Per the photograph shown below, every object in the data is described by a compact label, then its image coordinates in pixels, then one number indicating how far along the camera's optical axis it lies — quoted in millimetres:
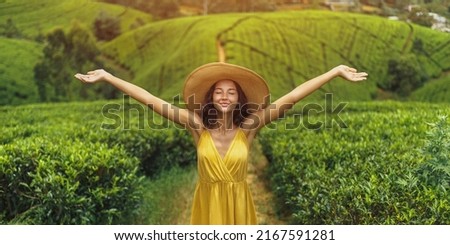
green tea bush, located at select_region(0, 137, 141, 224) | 4320
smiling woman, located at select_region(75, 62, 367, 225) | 3467
